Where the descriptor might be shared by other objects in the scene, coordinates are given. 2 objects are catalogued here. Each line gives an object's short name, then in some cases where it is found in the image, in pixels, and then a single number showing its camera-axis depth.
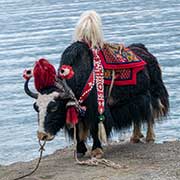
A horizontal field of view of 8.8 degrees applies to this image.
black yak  9.85
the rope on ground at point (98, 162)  9.84
